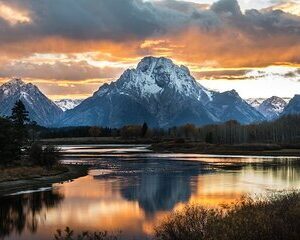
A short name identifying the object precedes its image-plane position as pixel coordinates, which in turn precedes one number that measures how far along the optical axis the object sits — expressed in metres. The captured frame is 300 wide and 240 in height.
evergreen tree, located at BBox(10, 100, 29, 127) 123.71
